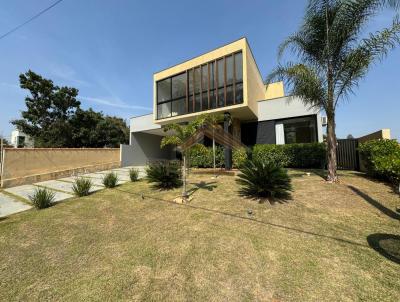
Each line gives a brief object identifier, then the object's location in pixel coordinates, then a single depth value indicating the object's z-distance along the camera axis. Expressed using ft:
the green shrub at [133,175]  38.75
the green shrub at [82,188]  30.48
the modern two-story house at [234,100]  42.22
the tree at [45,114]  73.45
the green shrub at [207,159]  47.39
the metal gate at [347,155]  36.83
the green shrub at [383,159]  22.98
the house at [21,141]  105.20
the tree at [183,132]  26.68
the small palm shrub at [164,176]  30.55
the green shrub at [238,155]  43.04
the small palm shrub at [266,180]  21.94
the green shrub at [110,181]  34.58
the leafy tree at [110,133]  84.89
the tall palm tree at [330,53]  24.50
